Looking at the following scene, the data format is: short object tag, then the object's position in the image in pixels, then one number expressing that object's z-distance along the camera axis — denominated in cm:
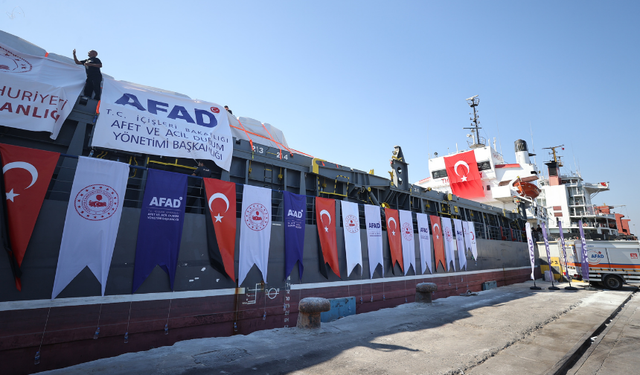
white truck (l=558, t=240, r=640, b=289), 2009
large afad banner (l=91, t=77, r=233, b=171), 808
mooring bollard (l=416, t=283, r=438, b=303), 1239
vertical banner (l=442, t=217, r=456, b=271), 1861
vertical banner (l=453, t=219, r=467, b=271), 1961
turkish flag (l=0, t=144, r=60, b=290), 577
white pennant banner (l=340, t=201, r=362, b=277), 1236
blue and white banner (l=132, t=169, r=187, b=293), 725
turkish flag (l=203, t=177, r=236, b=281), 850
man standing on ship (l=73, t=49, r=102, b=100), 819
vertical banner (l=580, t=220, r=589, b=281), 2111
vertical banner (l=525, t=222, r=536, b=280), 2089
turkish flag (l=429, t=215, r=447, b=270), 1782
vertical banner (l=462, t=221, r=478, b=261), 2069
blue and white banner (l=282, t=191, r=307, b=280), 1030
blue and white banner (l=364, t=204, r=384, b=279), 1339
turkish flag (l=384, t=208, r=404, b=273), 1462
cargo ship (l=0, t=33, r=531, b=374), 594
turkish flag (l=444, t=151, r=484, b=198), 3167
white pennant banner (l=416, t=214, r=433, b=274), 1669
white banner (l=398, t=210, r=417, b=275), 1526
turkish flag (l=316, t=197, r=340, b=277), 1156
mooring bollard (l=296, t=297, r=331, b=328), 791
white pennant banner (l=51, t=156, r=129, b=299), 628
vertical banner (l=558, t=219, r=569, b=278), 2284
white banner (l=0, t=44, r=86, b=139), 677
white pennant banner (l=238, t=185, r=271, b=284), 911
